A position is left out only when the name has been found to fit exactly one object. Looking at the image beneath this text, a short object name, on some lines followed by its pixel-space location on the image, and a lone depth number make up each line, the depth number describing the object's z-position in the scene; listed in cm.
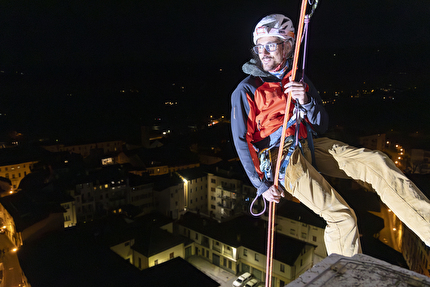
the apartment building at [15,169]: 3013
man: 269
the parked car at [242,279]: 1743
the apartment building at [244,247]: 1598
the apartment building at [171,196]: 2461
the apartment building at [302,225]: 1745
